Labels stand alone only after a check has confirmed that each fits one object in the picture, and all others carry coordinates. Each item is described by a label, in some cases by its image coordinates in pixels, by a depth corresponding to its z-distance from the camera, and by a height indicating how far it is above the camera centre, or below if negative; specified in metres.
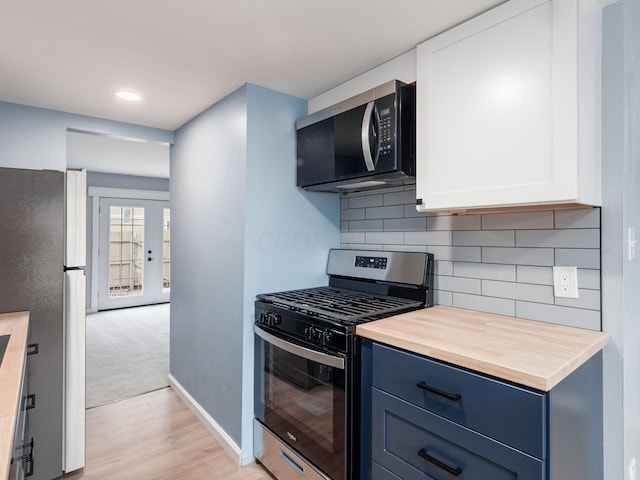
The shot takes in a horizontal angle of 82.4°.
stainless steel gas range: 1.53 -0.57
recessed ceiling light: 2.23 +0.90
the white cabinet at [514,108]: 1.20 +0.48
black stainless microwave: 1.69 +0.50
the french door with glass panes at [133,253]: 5.87 -0.23
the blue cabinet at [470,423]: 0.99 -0.58
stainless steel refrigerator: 1.74 -0.21
